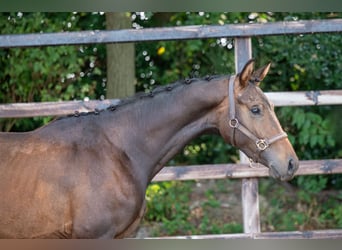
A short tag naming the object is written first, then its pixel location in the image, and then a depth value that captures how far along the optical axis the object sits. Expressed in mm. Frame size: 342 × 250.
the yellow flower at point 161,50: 14250
